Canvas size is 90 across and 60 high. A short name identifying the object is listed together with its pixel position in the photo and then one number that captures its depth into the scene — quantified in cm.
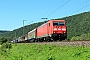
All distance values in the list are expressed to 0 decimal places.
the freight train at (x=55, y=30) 3966
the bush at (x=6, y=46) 4659
